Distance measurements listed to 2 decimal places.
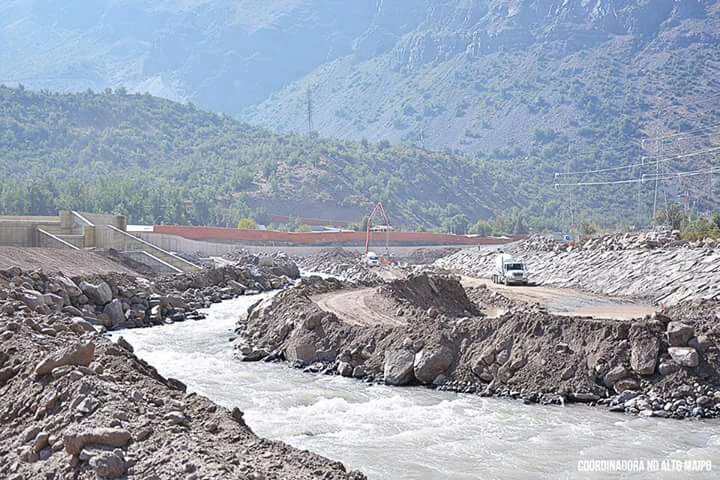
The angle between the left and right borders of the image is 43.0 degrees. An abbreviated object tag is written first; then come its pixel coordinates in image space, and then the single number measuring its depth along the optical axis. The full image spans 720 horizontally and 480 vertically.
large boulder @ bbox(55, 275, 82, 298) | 37.48
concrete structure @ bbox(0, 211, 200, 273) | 57.50
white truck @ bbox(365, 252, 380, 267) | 80.57
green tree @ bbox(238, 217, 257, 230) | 119.89
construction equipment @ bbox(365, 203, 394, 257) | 99.27
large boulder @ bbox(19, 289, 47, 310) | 28.69
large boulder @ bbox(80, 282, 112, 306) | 38.84
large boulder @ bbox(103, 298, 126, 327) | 37.23
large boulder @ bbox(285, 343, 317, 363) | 27.16
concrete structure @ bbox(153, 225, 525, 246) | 94.24
